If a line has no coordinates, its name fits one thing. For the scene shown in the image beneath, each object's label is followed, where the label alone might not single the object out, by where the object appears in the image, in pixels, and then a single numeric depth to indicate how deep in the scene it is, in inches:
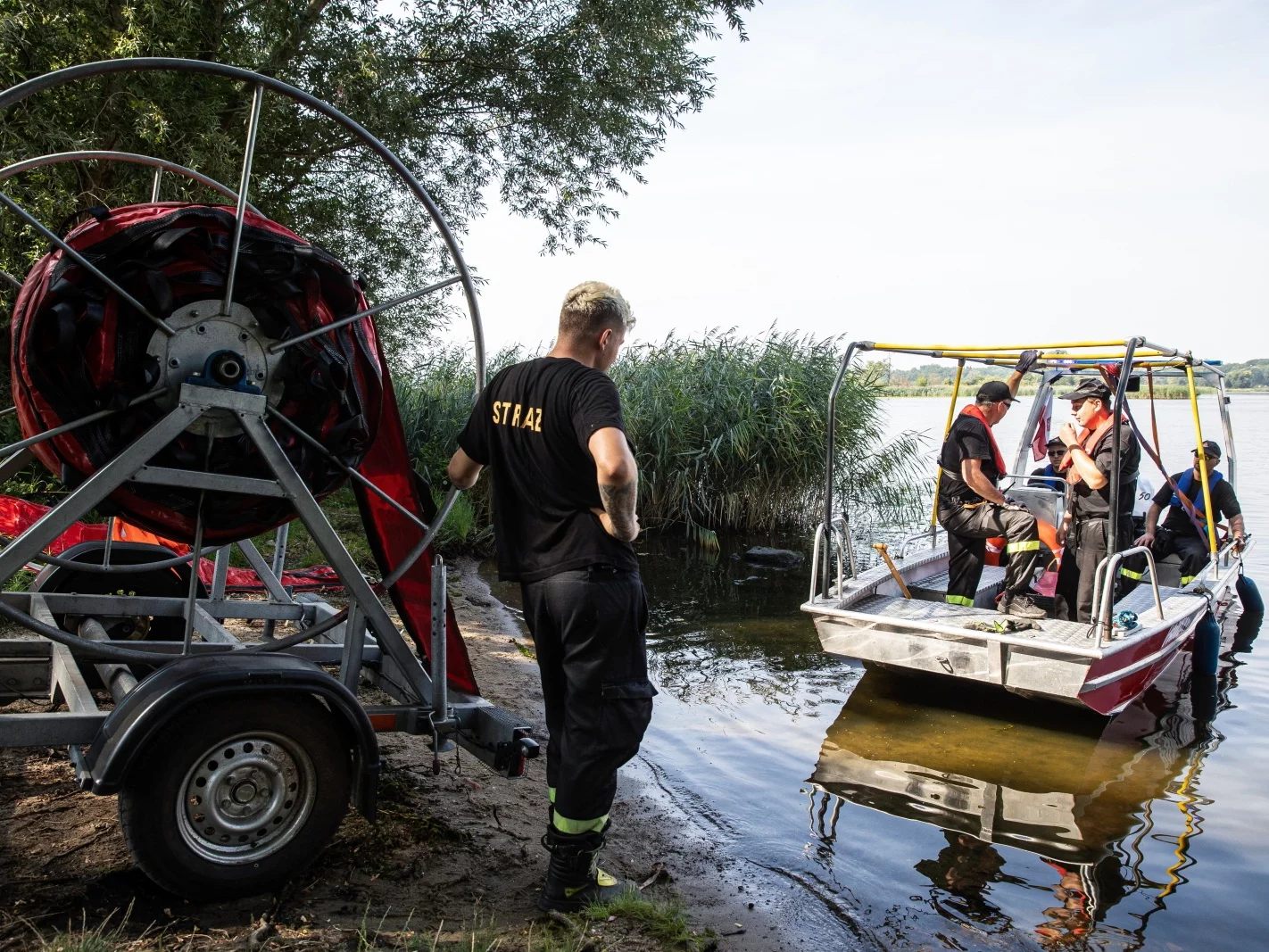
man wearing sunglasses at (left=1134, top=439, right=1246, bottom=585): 385.1
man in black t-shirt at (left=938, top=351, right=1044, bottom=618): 305.1
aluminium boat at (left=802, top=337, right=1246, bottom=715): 255.4
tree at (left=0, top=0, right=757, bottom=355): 334.6
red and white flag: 416.2
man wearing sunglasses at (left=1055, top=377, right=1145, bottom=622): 311.3
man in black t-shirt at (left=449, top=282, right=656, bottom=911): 138.5
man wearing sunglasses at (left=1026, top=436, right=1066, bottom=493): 389.4
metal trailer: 125.5
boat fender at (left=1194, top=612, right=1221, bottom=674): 337.4
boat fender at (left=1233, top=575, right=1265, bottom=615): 436.5
